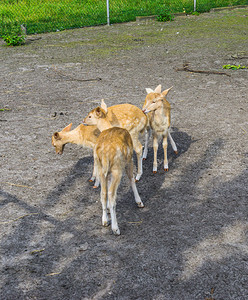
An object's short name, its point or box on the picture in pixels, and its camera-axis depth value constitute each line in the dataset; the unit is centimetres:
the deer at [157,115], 578
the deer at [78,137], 577
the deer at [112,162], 443
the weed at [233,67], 1045
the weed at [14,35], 1337
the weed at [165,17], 1702
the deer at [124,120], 554
